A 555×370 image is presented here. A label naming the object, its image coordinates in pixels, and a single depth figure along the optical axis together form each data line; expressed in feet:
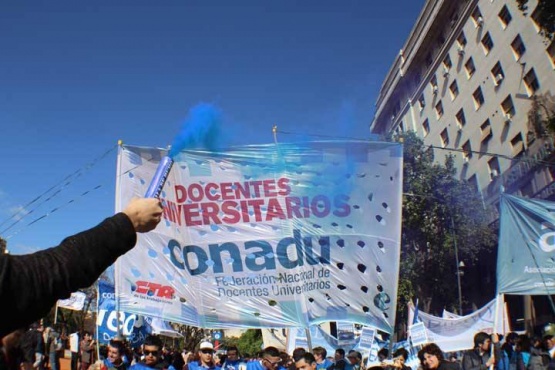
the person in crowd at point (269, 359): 24.18
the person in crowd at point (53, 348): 39.64
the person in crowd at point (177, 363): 23.50
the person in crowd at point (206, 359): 23.52
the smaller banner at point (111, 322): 41.32
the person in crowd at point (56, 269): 3.60
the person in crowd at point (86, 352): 44.57
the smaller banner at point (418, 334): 32.68
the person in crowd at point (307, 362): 18.58
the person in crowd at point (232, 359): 29.26
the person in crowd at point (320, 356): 29.09
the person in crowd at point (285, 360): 27.43
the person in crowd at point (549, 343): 27.58
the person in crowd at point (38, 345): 25.01
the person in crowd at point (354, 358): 32.07
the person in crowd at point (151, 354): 19.17
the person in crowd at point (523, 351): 25.52
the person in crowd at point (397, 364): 23.70
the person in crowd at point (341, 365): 26.09
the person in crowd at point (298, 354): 19.24
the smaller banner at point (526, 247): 23.35
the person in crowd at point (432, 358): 17.04
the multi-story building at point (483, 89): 76.23
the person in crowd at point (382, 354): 32.98
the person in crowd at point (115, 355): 19.76
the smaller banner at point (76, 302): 53.83
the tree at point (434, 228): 78.07
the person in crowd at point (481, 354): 23.43
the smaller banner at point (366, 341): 34.94
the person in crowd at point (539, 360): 25.21
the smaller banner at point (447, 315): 42.61
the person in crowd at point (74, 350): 48.06
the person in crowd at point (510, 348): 25.37
